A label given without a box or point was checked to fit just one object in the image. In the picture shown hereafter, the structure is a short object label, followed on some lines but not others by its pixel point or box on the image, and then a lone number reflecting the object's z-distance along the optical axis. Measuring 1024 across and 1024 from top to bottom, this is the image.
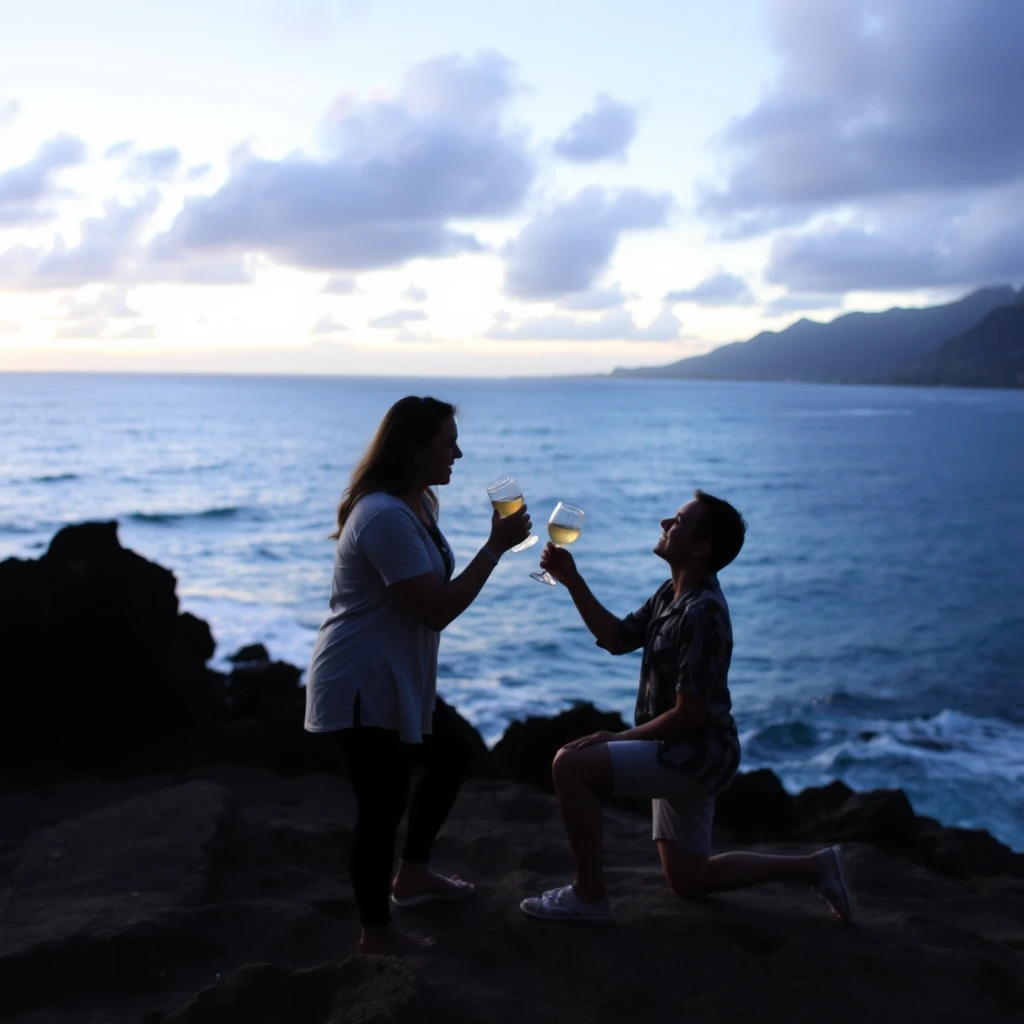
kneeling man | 4.11
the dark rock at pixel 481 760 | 8.25
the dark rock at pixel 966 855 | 7.03
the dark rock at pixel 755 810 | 7.91
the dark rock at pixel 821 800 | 7.92
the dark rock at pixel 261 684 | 11.51
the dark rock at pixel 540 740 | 8.91
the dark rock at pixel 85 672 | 7.65
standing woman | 3.88
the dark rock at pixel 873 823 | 7.24
